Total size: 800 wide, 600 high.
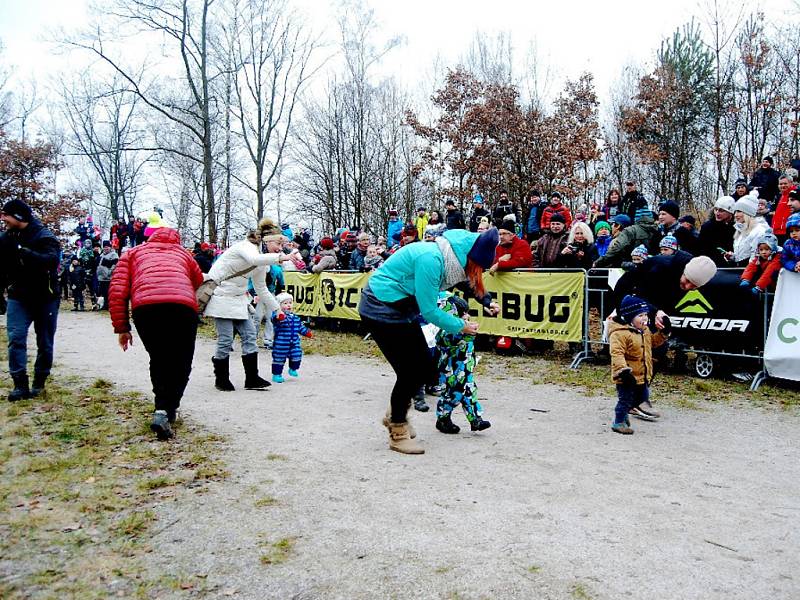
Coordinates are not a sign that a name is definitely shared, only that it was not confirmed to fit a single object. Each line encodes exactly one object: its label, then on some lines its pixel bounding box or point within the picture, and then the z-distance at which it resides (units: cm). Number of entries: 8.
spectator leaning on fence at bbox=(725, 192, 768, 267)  930
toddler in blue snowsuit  884
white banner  796
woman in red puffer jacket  576
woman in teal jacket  504
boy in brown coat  609
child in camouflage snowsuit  589
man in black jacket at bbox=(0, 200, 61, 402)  695
